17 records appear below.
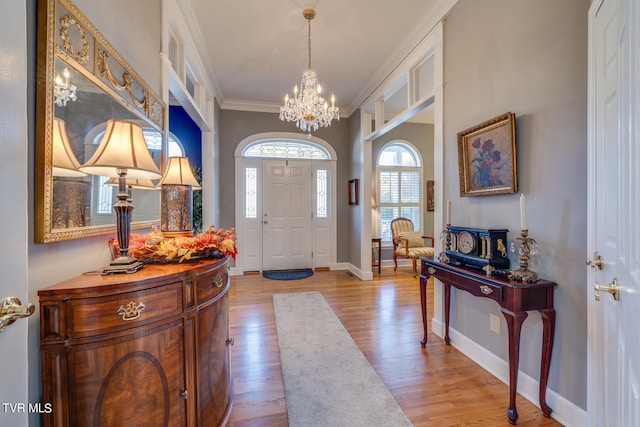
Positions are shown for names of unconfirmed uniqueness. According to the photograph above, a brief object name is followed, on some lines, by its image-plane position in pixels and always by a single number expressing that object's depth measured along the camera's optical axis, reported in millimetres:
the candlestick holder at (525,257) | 1684
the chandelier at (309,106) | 3003
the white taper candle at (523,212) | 1711
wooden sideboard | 899
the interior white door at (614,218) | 721
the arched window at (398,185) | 5902
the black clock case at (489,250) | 1947
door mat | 4961
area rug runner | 1655
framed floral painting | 1911
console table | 1625
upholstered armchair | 5070
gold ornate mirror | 996
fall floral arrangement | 1390
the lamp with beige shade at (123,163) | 1114
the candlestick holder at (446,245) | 2377
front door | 5406
